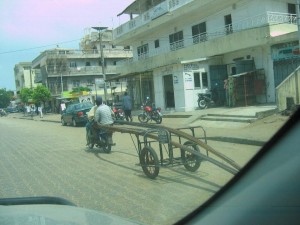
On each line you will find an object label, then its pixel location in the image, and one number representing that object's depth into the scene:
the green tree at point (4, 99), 102.25
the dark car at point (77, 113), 24.00
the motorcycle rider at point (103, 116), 11.71
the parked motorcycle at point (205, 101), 22.70
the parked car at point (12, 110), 84.88
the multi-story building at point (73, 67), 59.94
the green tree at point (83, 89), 53.16
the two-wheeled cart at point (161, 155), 7.71
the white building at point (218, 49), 20.23
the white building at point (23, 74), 94.24
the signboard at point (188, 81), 23.23
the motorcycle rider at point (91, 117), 12.44
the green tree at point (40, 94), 53.12
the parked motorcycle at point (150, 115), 20.26
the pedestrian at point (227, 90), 20.81
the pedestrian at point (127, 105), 21.19
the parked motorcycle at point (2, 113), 69.00
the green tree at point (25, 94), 64.69
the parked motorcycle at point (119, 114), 23.02
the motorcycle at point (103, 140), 11.70
